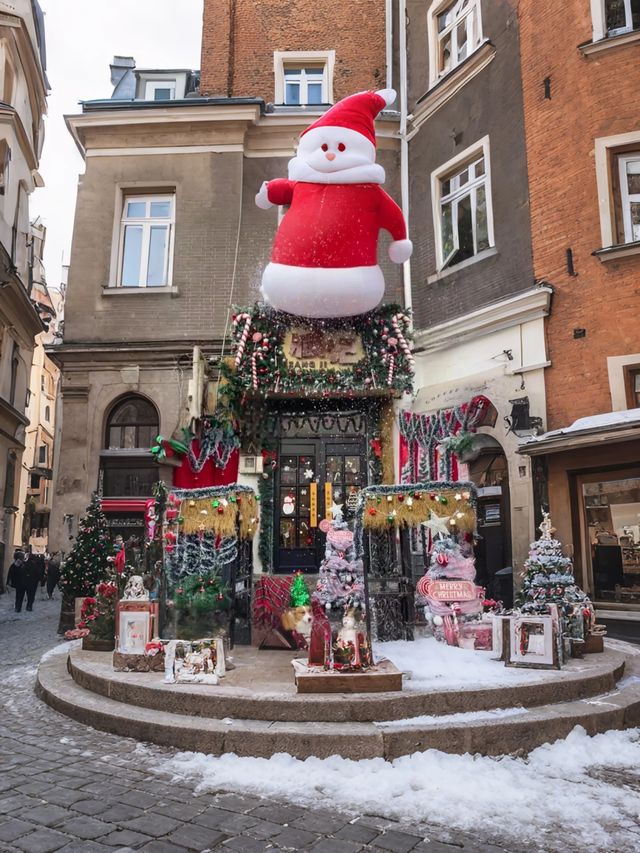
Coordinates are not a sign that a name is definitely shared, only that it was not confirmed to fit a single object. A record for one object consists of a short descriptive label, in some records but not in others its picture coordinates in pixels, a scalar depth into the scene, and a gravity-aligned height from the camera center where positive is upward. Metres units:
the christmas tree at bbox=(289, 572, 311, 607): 7.54 -0.45
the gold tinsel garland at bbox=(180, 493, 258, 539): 7.65 +0.43
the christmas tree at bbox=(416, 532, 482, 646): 7.41 -0.45
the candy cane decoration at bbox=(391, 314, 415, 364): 11.34 +3.66
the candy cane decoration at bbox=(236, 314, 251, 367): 11.25 +3.58
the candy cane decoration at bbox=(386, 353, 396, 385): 11.31 +3.18
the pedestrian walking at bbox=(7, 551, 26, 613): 16.06 -0.68
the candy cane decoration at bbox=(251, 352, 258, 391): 11.25 +3.01
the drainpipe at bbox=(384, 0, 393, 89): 15.05 +11.70
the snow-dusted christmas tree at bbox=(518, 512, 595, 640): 6.86 -0.31
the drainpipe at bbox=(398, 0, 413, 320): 13.46 +8.48
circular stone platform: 4.77 -1.22
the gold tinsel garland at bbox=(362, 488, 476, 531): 7.77 +0.53
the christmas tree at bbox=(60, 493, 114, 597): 10.73 -0.09
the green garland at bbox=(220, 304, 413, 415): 11.31 +3.16
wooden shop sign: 11.45 +3.43
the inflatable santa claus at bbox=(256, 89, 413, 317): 9.05 +4.57
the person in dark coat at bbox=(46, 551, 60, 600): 16.30 -0.53
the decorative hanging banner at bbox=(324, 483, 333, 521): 12.66 +1.08
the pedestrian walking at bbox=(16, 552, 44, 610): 16.20 -0.53
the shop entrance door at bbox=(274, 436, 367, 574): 12.59 +1.23
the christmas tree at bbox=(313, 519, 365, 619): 6.12 -0.21
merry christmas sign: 7.41 -0.38
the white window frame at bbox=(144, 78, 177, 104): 15.77 +10.83
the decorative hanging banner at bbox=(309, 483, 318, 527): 12.72 +0.84
